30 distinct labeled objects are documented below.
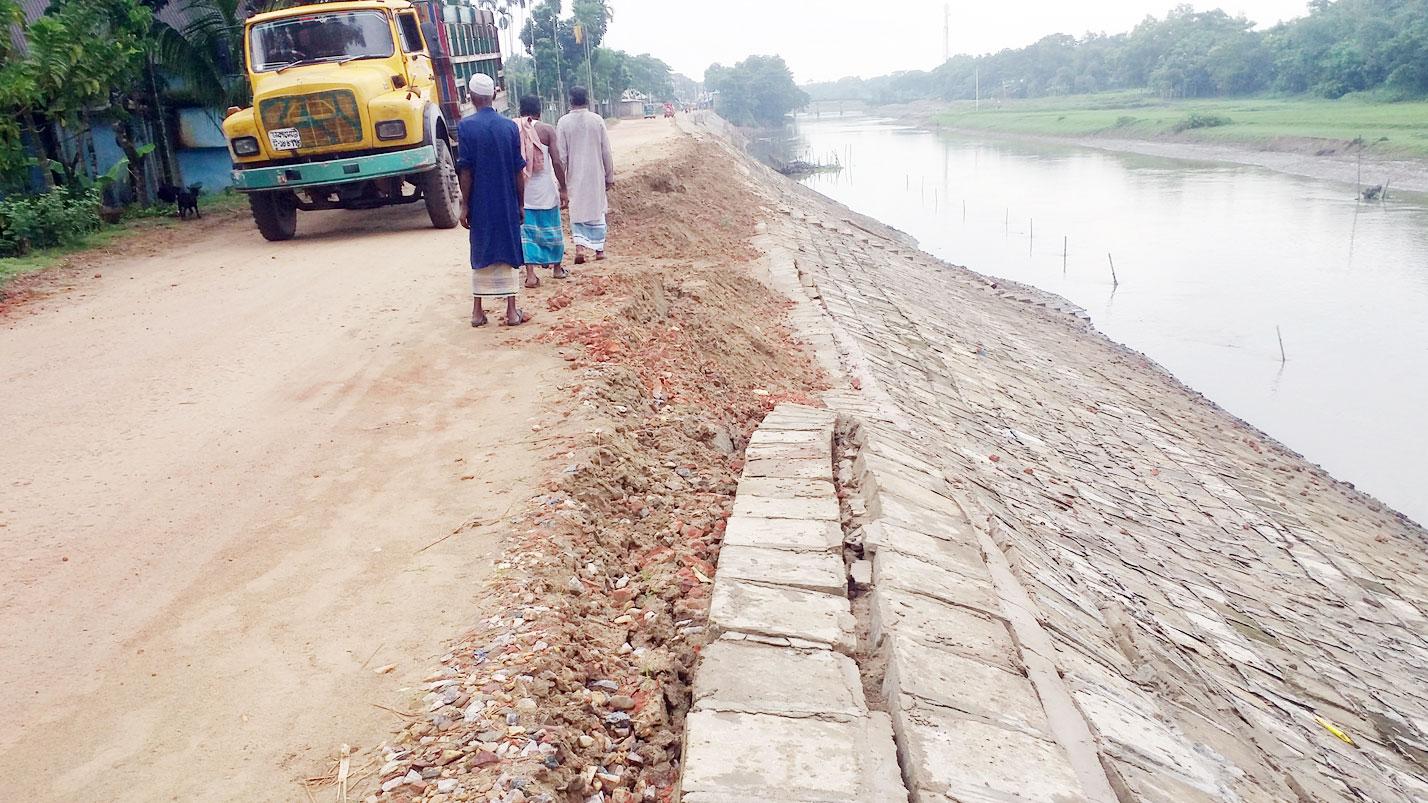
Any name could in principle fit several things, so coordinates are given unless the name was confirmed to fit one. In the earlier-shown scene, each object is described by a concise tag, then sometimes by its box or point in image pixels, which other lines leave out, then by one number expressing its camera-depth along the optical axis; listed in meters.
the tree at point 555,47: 42.91
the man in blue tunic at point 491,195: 6.25
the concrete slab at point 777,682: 2.75
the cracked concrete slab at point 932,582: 3.64
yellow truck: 10.02
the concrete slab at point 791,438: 4.99
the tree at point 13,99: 9.86
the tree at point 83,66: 10.40
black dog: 12.94
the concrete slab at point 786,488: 4.30
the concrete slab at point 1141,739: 3.51
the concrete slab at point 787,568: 3.49
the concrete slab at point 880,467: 4.67
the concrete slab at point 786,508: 4.07
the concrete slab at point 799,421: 5.25
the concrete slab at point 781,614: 3.15
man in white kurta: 8.30
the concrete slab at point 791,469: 4.54
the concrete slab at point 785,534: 3.79
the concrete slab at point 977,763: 2.56
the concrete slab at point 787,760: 2.41
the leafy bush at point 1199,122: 45.19
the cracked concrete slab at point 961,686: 2.95
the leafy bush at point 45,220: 9.89
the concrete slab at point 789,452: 4.77
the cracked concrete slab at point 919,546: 3.91
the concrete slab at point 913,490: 4.45
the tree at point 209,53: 13.34
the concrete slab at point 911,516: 4.20
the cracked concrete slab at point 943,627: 3.30
